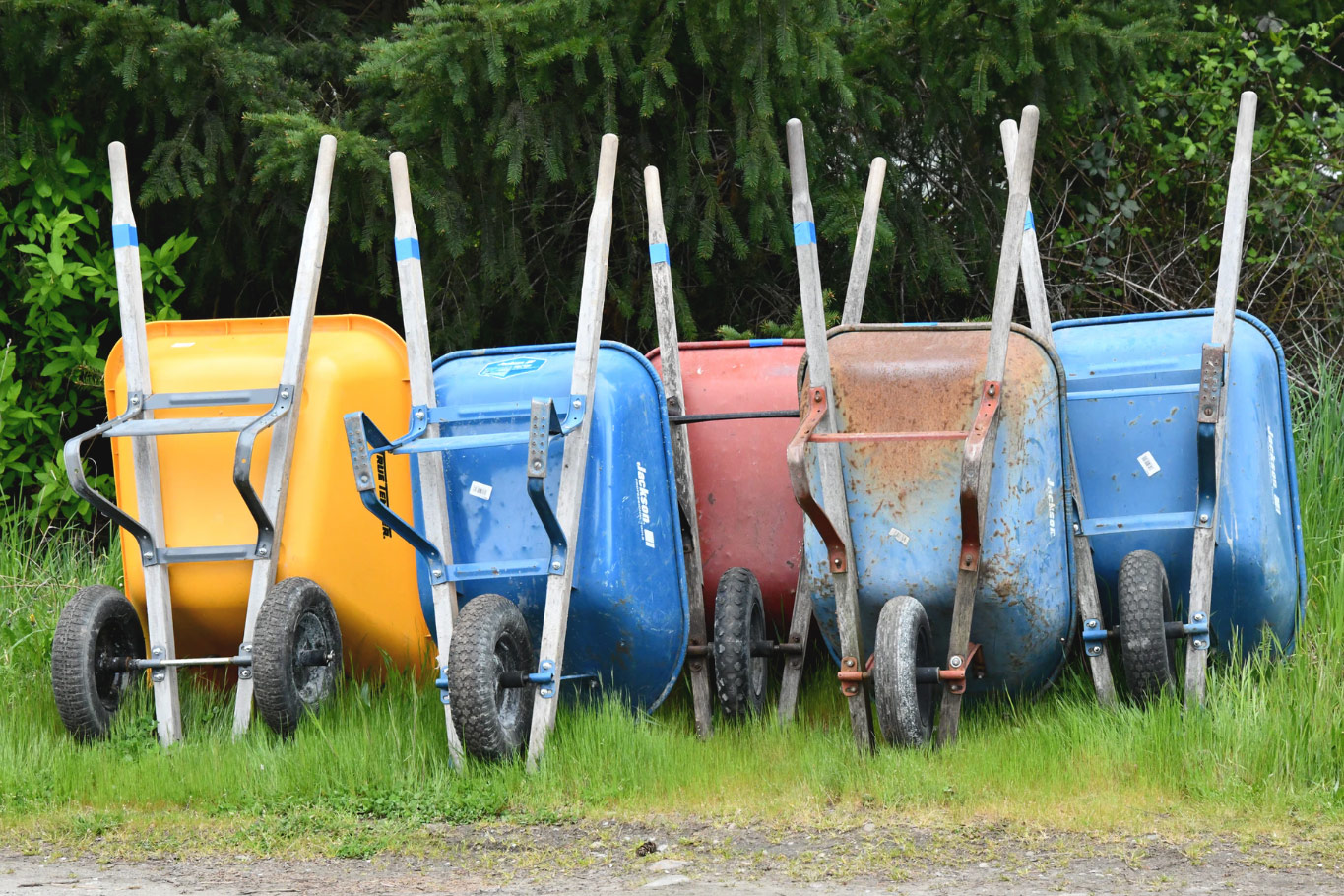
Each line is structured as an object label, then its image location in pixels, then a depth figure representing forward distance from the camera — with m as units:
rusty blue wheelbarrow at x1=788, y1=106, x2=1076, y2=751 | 7.28
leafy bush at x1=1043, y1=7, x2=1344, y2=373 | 12.34
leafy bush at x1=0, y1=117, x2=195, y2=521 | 11.50
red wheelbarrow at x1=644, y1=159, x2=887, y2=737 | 8.84
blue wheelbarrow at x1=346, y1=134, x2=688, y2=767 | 7.68
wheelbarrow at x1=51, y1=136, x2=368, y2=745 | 7.98
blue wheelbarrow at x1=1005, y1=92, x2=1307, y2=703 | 7.74
